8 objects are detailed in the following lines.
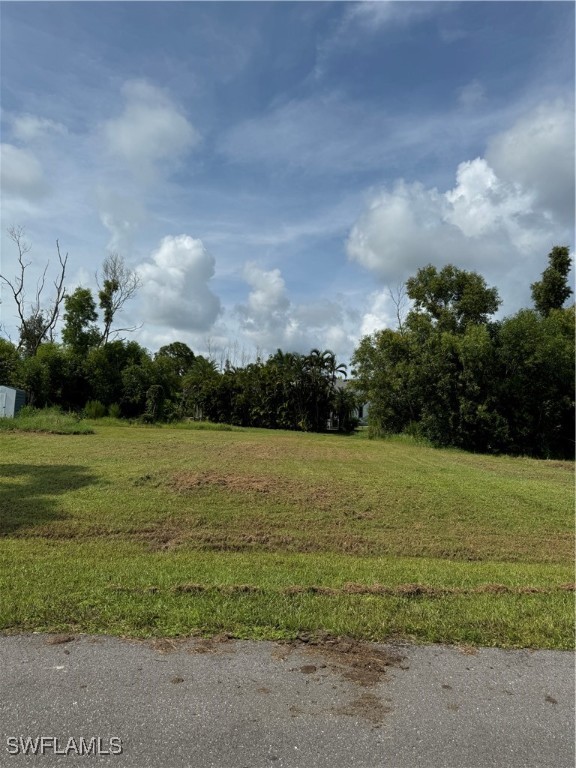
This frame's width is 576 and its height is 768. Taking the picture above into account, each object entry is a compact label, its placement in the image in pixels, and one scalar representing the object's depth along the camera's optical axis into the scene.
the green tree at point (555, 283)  37.62
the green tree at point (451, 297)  34.03
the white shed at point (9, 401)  30.52
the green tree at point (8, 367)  35.41
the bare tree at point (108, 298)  43.94
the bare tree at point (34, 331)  44.62
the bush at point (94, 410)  35.66
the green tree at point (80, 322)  39.12
